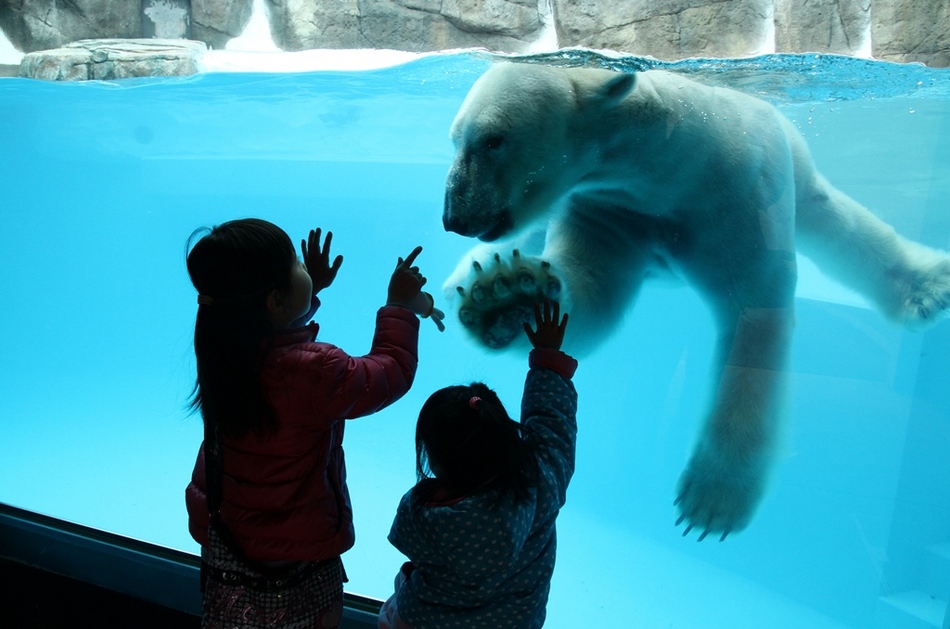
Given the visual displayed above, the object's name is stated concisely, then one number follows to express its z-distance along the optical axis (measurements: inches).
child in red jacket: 43.0
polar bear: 65.4
